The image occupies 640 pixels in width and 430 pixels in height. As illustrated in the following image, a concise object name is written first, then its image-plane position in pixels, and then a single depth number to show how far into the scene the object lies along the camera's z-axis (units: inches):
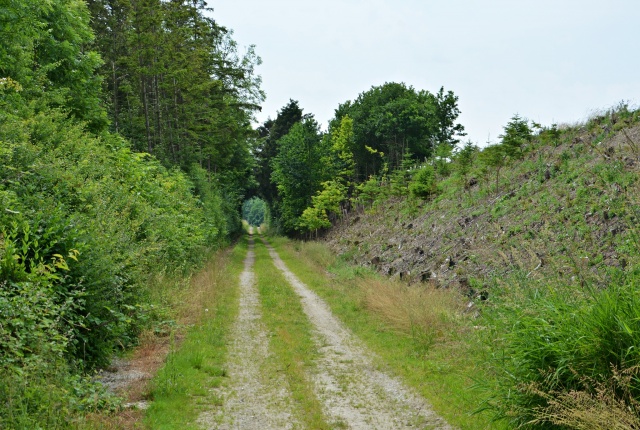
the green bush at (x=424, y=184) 1101.7
